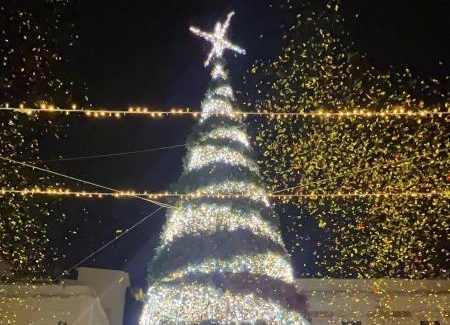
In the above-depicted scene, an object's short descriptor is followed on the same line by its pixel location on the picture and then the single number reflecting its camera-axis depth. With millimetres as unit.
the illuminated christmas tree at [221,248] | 7055
